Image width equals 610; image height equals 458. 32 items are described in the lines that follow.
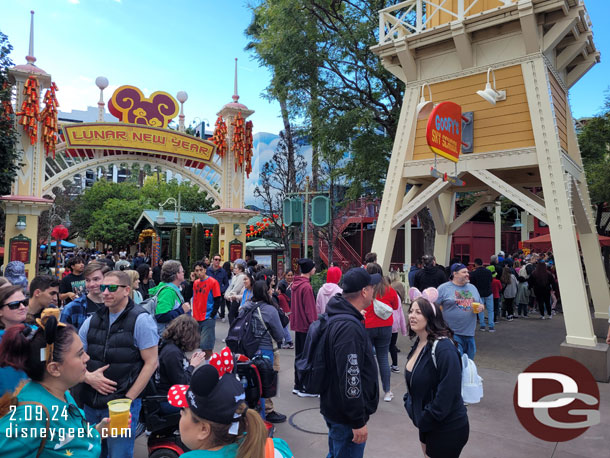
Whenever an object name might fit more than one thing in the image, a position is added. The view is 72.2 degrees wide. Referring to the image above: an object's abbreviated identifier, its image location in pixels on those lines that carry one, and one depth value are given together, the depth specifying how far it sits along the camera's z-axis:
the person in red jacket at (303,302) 6.28
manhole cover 5.01
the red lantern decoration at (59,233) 15.05
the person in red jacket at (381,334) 5.89
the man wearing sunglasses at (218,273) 11.00
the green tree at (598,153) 16.25
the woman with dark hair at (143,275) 8.20
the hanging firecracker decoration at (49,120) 14.57
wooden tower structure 7.77
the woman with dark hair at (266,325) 5.20
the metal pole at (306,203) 12.66
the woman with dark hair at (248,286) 6.53
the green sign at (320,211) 11.98
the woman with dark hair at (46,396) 1.85
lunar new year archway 14.25
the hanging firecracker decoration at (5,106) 10.09
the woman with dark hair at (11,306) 3.25
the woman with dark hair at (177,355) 3.78
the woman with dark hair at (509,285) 12.73
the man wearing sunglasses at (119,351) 3.22
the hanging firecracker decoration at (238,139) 18.25
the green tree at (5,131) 10.16
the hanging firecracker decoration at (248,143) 18.72
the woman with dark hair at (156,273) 12.09
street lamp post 24.10
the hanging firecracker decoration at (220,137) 18.16
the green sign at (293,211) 13.30
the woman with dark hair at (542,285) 12.74
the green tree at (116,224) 36.38
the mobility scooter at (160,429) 3.59
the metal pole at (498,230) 22.30
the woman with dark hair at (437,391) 2.94
